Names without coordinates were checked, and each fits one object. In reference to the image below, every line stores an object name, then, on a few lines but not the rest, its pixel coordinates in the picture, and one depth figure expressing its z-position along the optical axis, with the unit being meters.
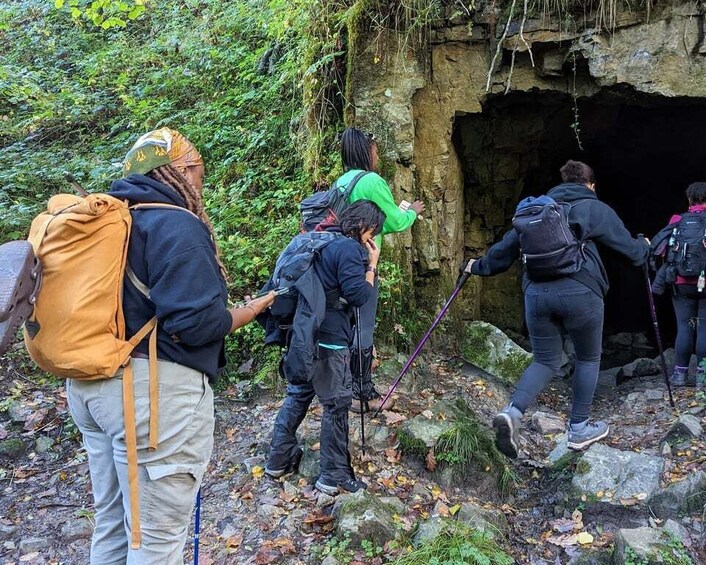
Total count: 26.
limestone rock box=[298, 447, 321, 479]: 3.95
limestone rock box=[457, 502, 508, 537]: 3.49
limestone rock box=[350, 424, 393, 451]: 4.39
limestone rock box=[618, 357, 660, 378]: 7.20
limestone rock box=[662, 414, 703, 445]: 4.27
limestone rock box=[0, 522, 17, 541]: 3.76
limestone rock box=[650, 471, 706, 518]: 3.46
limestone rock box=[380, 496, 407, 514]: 3.57
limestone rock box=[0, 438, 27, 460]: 4.68
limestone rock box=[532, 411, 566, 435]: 5.09
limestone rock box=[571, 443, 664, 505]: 3.79
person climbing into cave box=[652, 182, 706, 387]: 5.82
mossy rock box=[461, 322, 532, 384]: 6.18
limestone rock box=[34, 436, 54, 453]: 4.77
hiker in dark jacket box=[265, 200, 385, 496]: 3.48
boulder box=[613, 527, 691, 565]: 2.92
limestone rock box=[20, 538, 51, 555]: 3.61
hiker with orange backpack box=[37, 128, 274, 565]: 2.06
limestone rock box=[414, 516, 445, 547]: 3.20
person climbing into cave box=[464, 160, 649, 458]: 4.02
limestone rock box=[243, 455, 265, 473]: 4.22
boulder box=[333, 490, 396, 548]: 3.26
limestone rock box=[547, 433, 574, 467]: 4.42
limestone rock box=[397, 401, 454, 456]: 4.25
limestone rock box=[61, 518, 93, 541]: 3.72
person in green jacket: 4.25
